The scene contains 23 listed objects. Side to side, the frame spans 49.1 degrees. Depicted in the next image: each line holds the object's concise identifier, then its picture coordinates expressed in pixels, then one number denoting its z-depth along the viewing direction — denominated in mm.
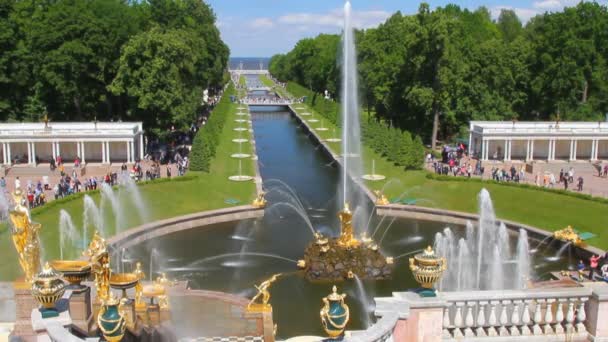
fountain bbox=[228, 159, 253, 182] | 49062
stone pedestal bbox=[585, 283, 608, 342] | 11555
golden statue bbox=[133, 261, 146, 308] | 17331
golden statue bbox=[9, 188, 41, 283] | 13164
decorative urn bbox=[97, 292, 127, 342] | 10453
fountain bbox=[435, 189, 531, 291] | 27047
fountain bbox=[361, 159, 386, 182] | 49781
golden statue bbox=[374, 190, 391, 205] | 41059
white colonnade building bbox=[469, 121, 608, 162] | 58344
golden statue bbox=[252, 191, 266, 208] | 40625
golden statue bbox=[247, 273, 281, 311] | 20406
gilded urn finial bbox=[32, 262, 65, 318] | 10898
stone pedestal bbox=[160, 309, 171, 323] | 18262
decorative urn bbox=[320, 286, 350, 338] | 9766
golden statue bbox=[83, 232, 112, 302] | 13250
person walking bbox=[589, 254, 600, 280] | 25084
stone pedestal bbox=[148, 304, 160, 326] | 17600
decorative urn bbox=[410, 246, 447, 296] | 11305
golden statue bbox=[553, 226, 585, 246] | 32219
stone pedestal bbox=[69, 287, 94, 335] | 13508
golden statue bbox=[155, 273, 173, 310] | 18734
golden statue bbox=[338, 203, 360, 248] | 29156
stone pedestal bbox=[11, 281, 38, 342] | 13641
